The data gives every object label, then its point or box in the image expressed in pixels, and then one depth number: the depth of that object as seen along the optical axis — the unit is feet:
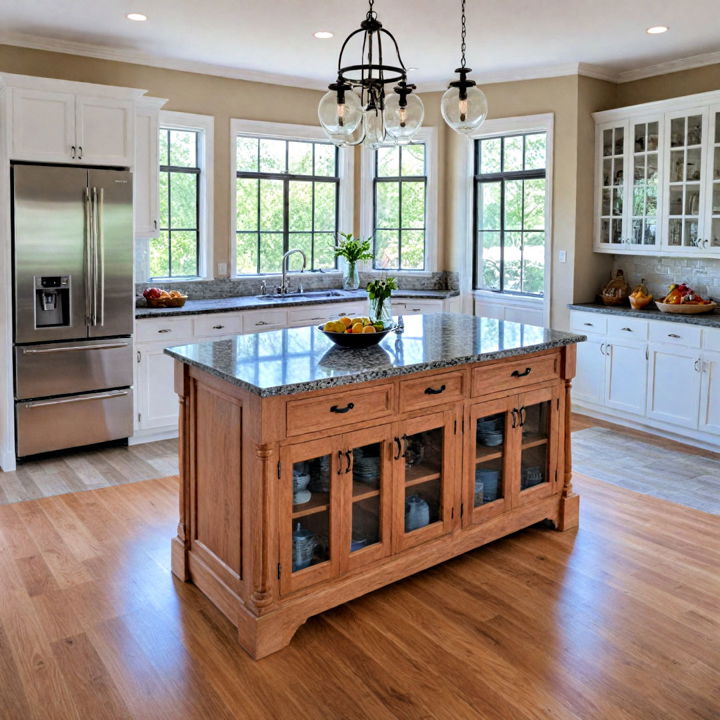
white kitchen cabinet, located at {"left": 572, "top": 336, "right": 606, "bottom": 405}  18.99
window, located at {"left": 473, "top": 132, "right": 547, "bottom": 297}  20.51
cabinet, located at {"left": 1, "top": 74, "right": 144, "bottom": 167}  14.82
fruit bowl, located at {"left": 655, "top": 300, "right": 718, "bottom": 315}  17.43
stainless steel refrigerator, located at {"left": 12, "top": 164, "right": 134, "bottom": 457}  15.10
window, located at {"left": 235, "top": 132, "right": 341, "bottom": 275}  20.59
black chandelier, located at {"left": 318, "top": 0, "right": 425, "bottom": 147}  9.55
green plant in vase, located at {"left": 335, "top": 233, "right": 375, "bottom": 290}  17.78
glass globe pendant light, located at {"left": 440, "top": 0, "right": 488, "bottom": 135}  9.71
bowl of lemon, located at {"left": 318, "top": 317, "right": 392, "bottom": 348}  10.86
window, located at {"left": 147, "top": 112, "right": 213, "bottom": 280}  18.99
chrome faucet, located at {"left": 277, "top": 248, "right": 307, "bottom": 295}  20.24
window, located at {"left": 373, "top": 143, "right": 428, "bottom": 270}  22.24
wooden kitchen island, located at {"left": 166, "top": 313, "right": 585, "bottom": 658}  8.86
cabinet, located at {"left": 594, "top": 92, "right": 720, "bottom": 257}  17.30
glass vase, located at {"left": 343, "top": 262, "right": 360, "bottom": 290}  21.01
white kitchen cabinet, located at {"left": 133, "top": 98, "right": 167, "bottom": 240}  16.78
